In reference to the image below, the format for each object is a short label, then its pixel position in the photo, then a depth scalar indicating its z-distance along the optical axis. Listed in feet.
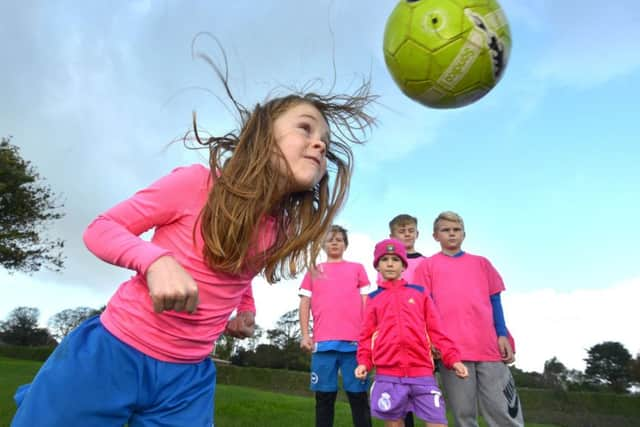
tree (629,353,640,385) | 171.97
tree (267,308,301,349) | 141.59
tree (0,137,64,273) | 77.51
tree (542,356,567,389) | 125.70
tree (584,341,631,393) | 194.08
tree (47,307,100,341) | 197.92
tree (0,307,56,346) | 199.31
